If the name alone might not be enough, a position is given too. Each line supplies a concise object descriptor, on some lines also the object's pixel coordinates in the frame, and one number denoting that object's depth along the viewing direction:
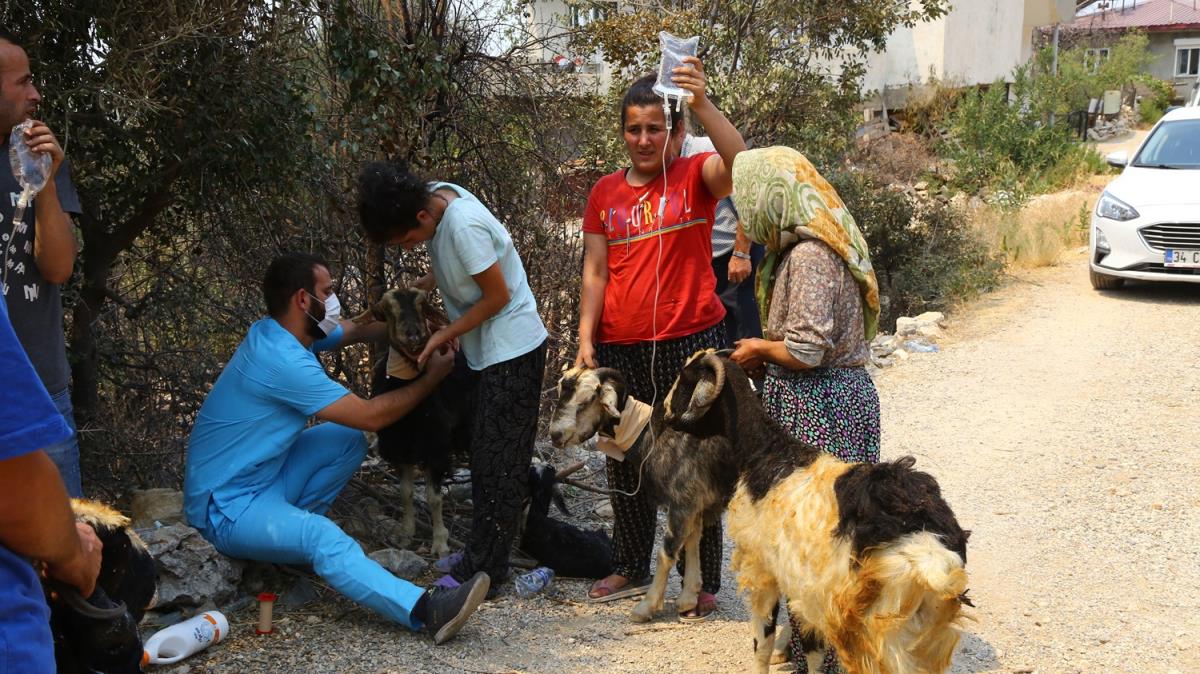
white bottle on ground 4.13
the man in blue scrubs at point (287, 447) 4.46
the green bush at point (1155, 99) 35.44
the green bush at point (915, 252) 12.16
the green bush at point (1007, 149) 19.25
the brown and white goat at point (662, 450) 4.56
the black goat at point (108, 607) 2.50
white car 11.31
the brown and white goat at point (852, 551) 3.18
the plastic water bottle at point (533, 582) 5.12
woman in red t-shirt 4.51
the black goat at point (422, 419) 4.98
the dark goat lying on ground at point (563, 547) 5.39
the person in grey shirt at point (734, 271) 6.55
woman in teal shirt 4.51
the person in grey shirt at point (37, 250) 3.62
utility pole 32.26
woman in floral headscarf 3.86
